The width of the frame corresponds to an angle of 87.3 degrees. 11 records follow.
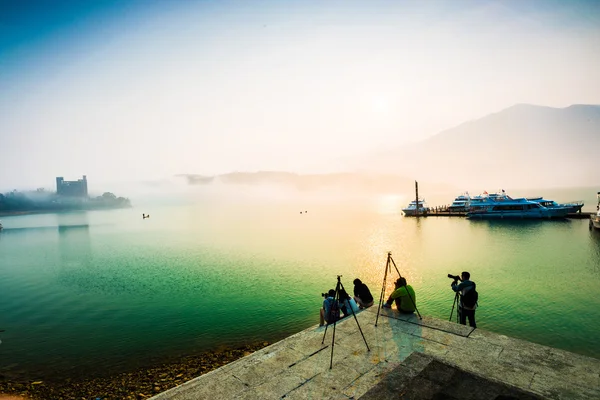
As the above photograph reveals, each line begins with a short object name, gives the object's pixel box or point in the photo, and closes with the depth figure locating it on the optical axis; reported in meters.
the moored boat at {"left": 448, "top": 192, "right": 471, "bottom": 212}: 86.59
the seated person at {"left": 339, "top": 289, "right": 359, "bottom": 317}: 13.15
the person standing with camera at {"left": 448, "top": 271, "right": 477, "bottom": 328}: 12.30
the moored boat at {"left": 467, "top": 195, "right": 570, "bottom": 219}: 67.94
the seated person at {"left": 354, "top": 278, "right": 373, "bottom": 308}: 14.46
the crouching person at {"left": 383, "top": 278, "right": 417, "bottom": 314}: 12.45
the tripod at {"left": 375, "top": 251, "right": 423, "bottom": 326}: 12.39
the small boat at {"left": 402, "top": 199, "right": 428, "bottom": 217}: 88.34
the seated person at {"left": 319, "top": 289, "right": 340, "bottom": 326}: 12.08
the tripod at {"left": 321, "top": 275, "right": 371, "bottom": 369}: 9.20
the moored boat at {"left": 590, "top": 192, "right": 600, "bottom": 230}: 49.45
